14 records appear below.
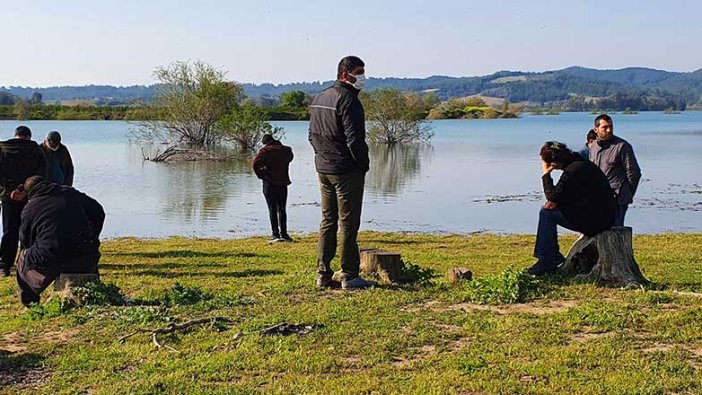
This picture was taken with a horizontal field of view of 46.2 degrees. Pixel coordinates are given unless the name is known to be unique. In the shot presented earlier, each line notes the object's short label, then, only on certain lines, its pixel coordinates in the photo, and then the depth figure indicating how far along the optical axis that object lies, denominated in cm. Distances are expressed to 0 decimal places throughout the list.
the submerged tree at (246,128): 4128
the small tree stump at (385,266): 751
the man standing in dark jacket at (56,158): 1061
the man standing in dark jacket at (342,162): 686
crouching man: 720
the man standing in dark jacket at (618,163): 902
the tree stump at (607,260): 721
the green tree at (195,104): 4409
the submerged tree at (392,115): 5116
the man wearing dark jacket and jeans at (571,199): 744
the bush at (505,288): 664
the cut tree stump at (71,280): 696
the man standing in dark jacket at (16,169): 945
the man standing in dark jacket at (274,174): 1315
